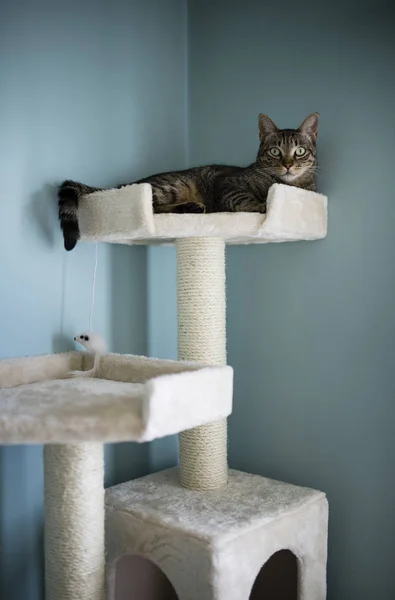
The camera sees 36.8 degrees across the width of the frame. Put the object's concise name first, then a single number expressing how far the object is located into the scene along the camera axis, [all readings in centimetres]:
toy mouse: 163
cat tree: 118
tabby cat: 164
